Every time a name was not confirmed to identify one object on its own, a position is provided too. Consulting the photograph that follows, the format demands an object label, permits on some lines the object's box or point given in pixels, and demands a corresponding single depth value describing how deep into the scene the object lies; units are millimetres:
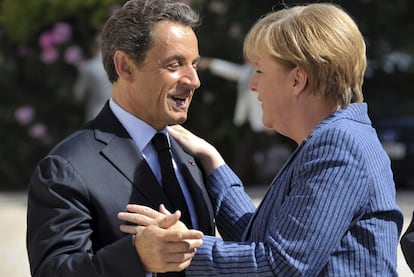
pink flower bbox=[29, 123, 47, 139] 12258
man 2359
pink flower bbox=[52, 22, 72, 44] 12273
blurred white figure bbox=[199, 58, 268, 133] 10742
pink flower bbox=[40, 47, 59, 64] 12383
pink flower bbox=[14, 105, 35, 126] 12234
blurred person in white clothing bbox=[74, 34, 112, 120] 9820
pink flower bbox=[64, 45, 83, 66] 12180
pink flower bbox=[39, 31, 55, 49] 12291
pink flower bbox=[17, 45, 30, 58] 12797
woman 2289
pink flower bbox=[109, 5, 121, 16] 11044
